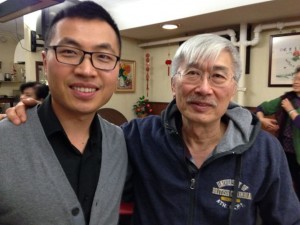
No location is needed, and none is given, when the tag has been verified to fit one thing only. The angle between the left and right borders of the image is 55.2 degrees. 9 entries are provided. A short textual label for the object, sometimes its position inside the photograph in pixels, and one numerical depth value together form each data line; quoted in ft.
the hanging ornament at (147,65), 17.07
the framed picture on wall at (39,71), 13.55
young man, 2.79
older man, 3.56
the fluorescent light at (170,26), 13.07
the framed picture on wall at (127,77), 16.26
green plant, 16.93
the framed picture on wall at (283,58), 11.73
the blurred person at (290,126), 8.51
